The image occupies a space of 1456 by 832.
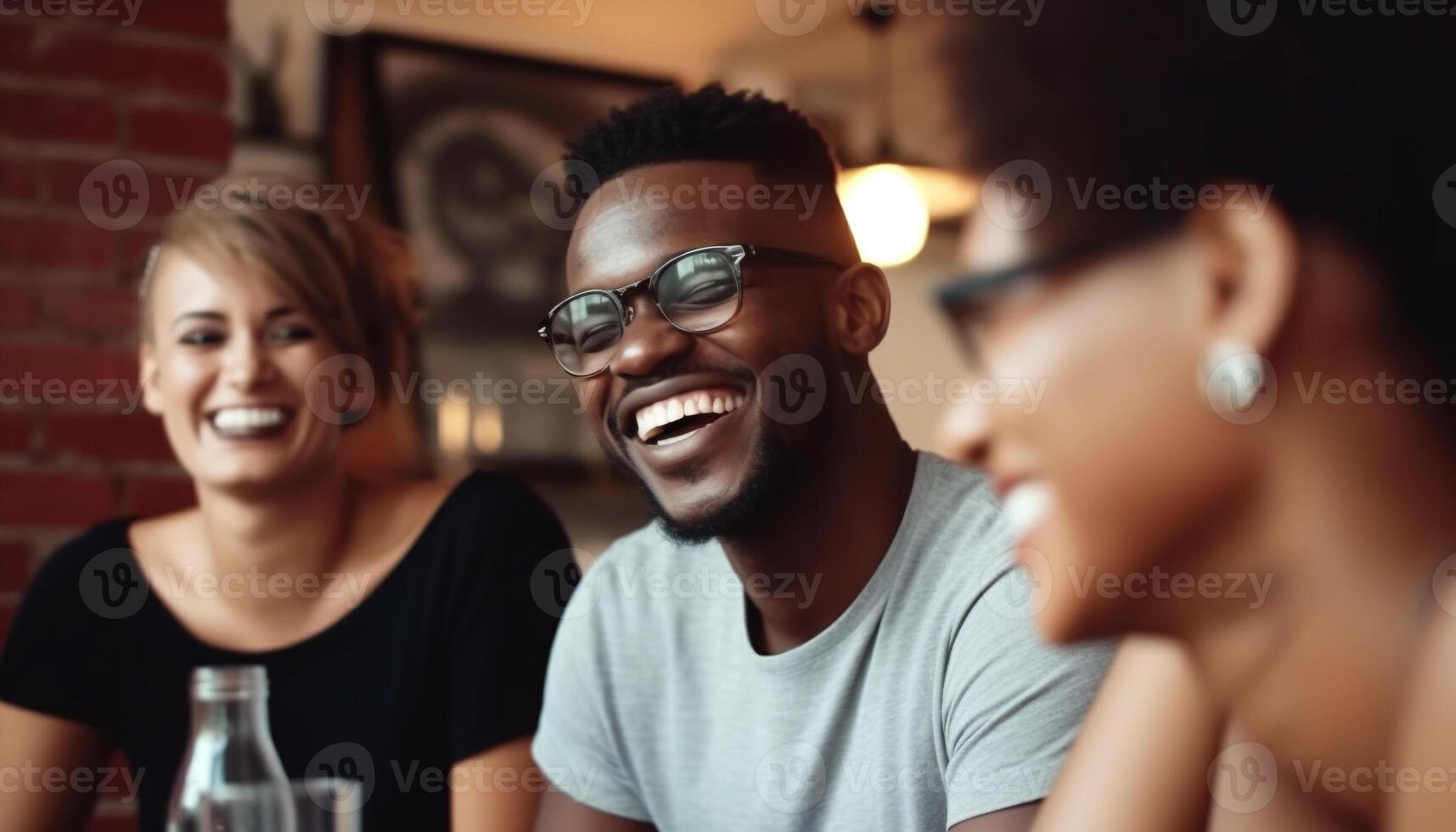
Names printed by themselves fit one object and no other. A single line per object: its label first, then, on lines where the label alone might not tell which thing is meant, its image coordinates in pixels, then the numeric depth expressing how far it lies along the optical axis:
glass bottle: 0.81
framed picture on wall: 3.20
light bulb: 2.85
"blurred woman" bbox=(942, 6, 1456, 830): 0.52
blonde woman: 1.60
